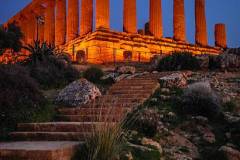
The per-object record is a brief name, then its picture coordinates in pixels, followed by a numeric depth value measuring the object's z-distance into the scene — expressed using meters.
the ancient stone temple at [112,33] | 32.91
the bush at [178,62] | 17.27
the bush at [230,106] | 10.55
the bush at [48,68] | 14.53
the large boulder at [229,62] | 16.51
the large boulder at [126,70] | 16.64
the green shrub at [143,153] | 7.12
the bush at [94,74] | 15.21
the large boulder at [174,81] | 12.38
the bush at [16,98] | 8.41
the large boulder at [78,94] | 10.84
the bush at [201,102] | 10.02
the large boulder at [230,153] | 7.70
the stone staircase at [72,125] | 6.64
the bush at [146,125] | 8.41
